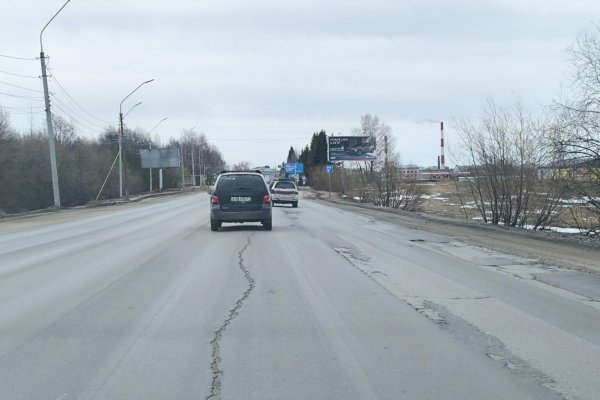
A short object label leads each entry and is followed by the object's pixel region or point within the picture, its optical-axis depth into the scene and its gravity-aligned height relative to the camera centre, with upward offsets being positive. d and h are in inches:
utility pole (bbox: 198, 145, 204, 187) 5182.1 -51.6
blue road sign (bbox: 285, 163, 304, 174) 5054.1 -13.7
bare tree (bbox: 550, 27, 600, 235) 679.1 +5.5
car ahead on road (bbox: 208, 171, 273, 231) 788.6 -41.2
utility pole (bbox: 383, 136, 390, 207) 1773.6 -58.3
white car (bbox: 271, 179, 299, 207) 1708.9 -70.7
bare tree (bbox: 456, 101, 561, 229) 888.3 -32.2
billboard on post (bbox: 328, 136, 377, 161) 2731.3 +71.8
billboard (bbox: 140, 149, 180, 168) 3410.4 +66.8
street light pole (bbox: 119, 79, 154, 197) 2246.6 +146.6
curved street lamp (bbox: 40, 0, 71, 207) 1435.8 +128.0
